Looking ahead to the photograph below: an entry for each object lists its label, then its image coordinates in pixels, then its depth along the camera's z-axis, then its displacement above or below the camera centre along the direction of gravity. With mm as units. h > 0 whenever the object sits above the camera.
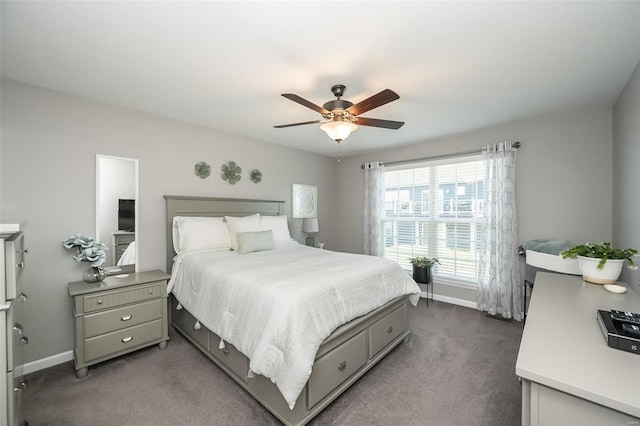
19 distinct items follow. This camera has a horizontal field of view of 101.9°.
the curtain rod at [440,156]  3324 +833
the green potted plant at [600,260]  1623 -320
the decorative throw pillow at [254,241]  3076 -372
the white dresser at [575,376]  704 -490
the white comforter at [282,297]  1605 -676
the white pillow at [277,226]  3725 -222
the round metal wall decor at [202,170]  3400 +545
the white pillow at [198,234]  2980 -280
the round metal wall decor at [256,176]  4012 +544
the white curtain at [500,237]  3342 -346
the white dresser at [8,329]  1128 -531
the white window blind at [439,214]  3787 -52
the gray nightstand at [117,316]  2188 -962
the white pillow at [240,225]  3238 -184
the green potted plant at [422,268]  3902 -872
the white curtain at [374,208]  4672 +48
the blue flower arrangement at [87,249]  2389 -355
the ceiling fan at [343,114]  2068 +831
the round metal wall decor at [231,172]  3686 +555
